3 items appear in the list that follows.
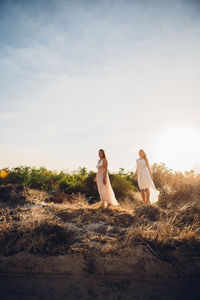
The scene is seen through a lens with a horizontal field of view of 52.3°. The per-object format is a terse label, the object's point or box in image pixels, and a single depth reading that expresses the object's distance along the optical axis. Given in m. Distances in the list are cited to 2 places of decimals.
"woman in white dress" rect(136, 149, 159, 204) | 7.41
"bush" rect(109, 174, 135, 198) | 10.34
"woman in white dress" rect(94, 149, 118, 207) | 7.05
